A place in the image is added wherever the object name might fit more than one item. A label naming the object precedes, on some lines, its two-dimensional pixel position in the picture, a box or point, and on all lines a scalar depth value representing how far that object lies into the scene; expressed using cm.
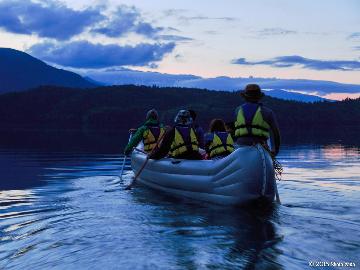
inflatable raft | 969
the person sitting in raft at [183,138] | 1216
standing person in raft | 982
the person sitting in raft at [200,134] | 1441
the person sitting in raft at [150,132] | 1541
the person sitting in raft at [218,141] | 1202
